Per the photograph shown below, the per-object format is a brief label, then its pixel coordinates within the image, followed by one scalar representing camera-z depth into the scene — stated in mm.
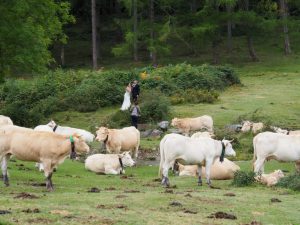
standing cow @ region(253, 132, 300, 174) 22203
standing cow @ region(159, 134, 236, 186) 20188
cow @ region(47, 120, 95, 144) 29908
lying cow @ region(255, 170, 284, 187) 20316
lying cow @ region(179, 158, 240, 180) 22672
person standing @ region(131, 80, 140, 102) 37781
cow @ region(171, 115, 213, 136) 34125
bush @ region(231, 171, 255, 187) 20156
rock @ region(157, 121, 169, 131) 35125
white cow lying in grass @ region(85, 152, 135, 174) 23922
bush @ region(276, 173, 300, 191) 19219
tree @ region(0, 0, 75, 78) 33000
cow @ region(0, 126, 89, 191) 18531
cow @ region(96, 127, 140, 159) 27000
